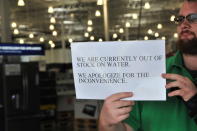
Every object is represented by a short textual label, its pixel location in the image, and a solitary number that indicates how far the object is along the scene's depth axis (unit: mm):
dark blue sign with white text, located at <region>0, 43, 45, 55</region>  6938
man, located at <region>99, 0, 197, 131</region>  1377
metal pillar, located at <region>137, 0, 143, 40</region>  12200
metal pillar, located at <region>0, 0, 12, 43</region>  7723
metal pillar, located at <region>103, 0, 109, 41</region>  9412
